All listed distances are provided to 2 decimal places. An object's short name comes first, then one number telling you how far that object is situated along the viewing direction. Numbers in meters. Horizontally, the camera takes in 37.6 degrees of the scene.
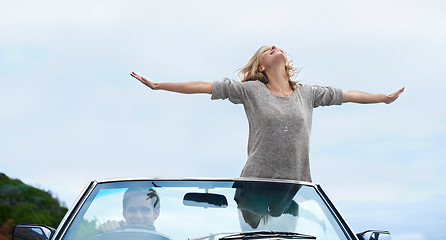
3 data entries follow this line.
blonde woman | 5.43
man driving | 3.74
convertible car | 3.64
